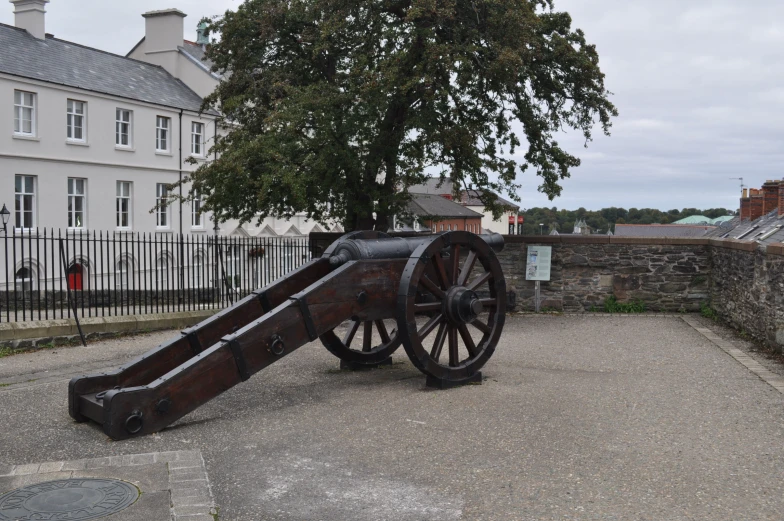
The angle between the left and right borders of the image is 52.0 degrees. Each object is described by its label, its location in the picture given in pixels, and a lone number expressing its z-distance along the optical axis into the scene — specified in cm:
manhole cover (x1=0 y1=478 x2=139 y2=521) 452
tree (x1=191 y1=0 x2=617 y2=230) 1373
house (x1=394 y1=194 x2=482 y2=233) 6733
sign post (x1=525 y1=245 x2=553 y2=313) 1561
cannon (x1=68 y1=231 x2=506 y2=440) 627
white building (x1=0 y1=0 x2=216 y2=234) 2930
